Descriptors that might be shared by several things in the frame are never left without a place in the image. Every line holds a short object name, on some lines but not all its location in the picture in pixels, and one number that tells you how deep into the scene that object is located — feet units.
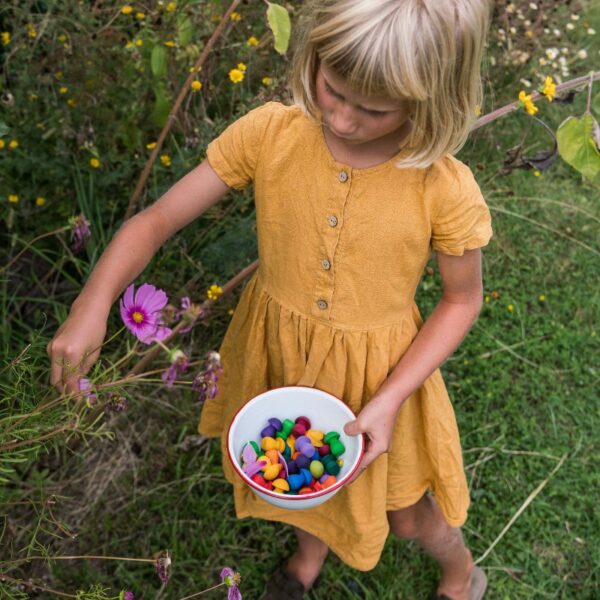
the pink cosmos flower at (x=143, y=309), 2.96
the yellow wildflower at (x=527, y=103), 4.22
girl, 3.03
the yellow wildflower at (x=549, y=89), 4.12
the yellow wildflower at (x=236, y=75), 5.73
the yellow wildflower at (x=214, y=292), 5.38
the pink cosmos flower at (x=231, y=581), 3.21
